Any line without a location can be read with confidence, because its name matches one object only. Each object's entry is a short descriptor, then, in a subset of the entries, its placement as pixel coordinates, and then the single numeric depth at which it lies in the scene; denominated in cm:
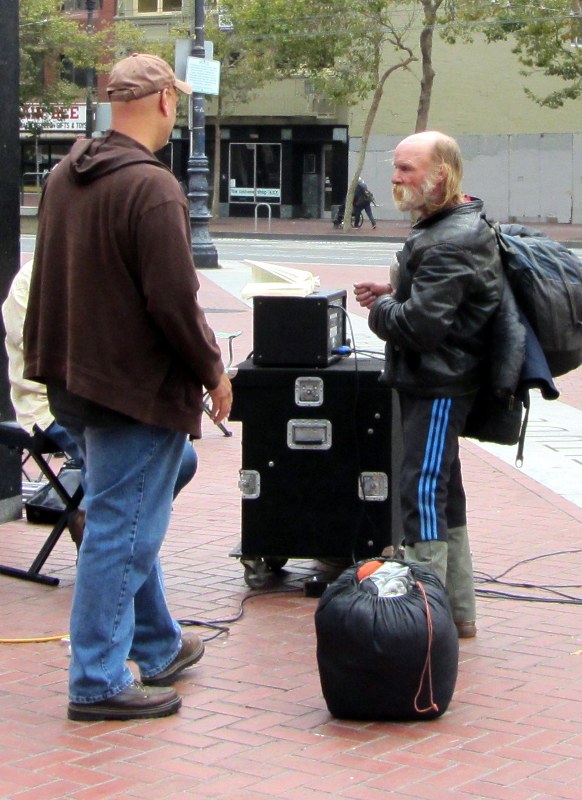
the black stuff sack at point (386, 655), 744
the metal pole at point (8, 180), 1230
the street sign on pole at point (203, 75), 3959
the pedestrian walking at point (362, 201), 7629
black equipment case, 1023
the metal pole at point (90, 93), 7522
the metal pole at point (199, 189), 4385
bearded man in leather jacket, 847
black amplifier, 1022
